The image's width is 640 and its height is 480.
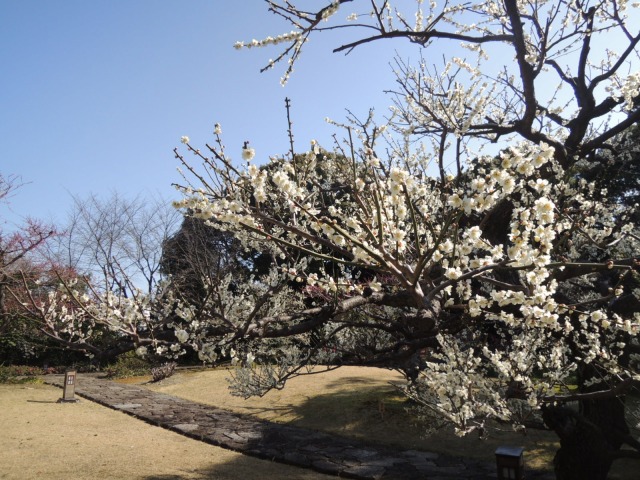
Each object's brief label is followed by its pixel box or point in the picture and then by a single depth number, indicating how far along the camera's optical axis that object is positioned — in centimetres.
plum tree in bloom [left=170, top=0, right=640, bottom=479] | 261
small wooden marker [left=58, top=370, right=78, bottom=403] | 1073
